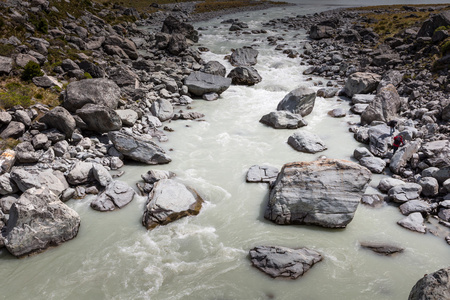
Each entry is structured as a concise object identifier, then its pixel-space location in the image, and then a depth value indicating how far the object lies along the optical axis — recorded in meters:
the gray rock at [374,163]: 17.83
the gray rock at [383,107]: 23.47
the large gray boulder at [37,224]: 11.70
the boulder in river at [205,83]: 29.31
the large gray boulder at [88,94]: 21.44
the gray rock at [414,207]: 14.22
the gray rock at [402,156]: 17.58
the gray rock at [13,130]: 17.73
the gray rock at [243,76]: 32.69
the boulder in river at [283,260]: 11.04
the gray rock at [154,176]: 16.27
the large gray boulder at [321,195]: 13.37
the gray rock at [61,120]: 18.41
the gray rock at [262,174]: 16.95
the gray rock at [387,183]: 15.89
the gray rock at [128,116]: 21.99
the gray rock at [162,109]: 24.44
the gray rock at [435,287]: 7.38
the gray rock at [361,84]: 29.27
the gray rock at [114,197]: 14.55
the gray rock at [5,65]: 22.28
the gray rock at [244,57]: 38.84
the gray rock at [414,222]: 13.32
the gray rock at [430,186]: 15.12
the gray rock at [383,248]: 12.20
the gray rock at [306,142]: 20.11
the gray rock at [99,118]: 19.27
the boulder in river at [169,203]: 13.59
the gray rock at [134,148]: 18.16
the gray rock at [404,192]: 14.96
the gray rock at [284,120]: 23.61
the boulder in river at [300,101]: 25.23
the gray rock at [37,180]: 14.03
